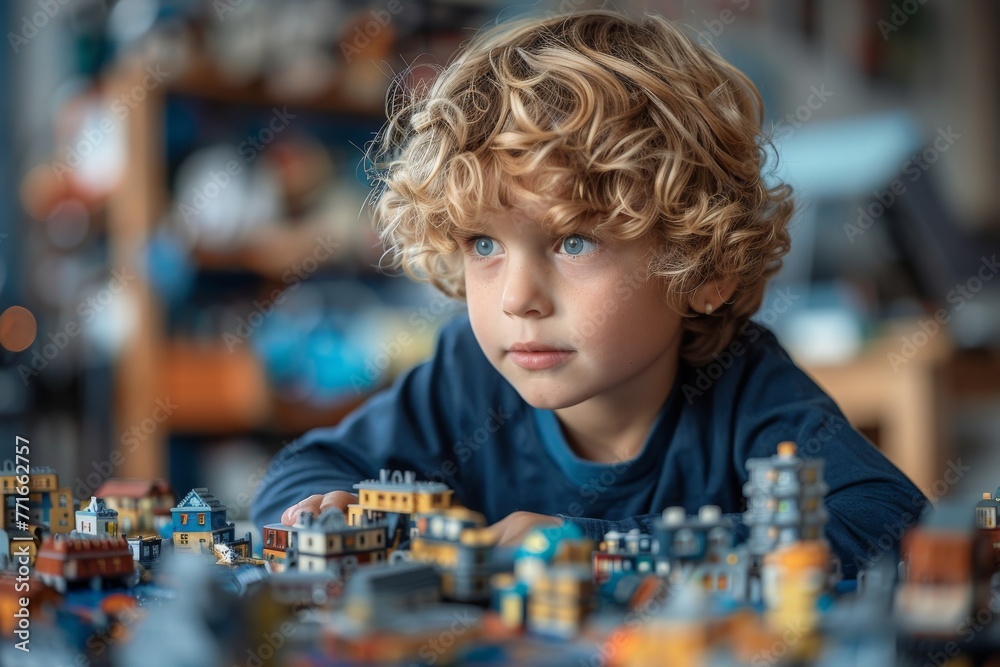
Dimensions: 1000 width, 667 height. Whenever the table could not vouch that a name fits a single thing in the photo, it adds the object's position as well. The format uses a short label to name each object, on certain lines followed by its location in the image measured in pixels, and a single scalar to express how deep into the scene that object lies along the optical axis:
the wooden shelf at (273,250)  2.48
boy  0.88
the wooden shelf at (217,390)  2.46
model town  0.49
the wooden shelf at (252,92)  2.45
